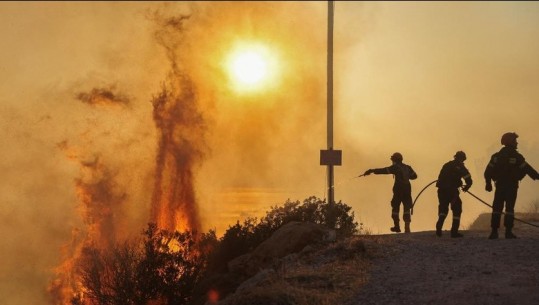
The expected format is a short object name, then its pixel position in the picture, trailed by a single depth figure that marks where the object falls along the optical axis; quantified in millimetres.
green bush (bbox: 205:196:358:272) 18609
